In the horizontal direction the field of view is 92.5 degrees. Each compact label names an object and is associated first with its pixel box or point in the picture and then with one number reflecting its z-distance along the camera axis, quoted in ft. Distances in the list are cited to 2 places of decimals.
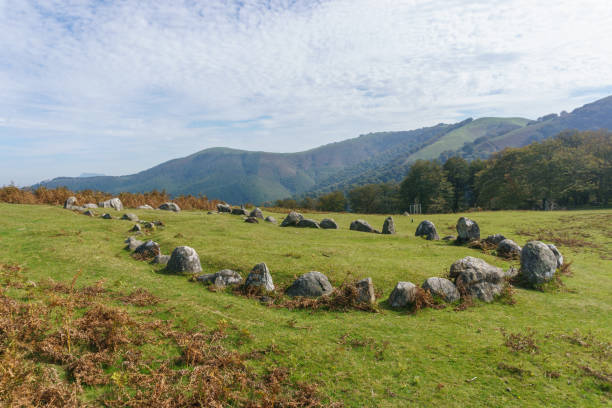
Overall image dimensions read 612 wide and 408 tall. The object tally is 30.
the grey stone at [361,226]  87.20
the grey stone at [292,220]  88.99
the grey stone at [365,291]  35.37
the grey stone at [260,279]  38.45
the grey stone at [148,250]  52.38
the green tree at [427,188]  233.76
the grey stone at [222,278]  40.01
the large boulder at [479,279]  37.78
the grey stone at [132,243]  56.29
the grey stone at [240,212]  111.62
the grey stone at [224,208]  120.06
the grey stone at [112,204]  109.26
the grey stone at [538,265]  42.24
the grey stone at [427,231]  76.62
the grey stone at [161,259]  48.86
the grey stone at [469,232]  65.67
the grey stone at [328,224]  87.12
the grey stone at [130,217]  83.97
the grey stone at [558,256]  50.57
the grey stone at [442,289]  36.76
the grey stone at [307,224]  87.75
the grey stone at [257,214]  106.92
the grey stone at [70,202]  101.63
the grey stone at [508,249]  56.18
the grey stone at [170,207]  120.98
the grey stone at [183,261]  44.91
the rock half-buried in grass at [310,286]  37.47
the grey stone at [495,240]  63.72
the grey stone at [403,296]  35.19
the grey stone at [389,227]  84.55
